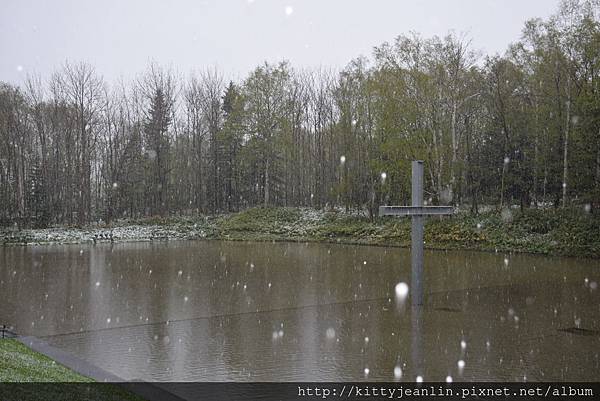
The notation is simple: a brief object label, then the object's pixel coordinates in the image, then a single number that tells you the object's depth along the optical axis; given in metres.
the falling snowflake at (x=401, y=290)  11.98
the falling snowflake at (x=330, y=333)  8.34
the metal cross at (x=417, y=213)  10.77
